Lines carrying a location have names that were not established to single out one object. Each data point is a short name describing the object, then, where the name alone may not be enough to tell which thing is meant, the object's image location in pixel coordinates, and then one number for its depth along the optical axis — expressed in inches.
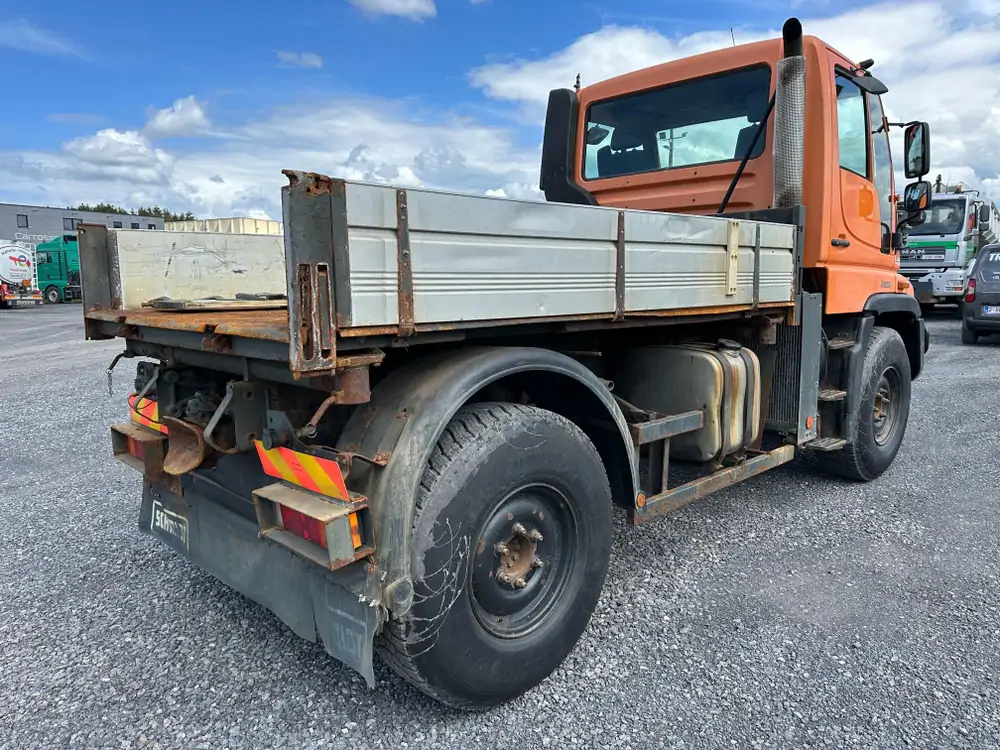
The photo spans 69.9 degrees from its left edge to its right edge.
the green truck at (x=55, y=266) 1342.3
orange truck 87.2
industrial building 1838.1
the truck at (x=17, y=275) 1139.3
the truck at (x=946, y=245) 610.5
